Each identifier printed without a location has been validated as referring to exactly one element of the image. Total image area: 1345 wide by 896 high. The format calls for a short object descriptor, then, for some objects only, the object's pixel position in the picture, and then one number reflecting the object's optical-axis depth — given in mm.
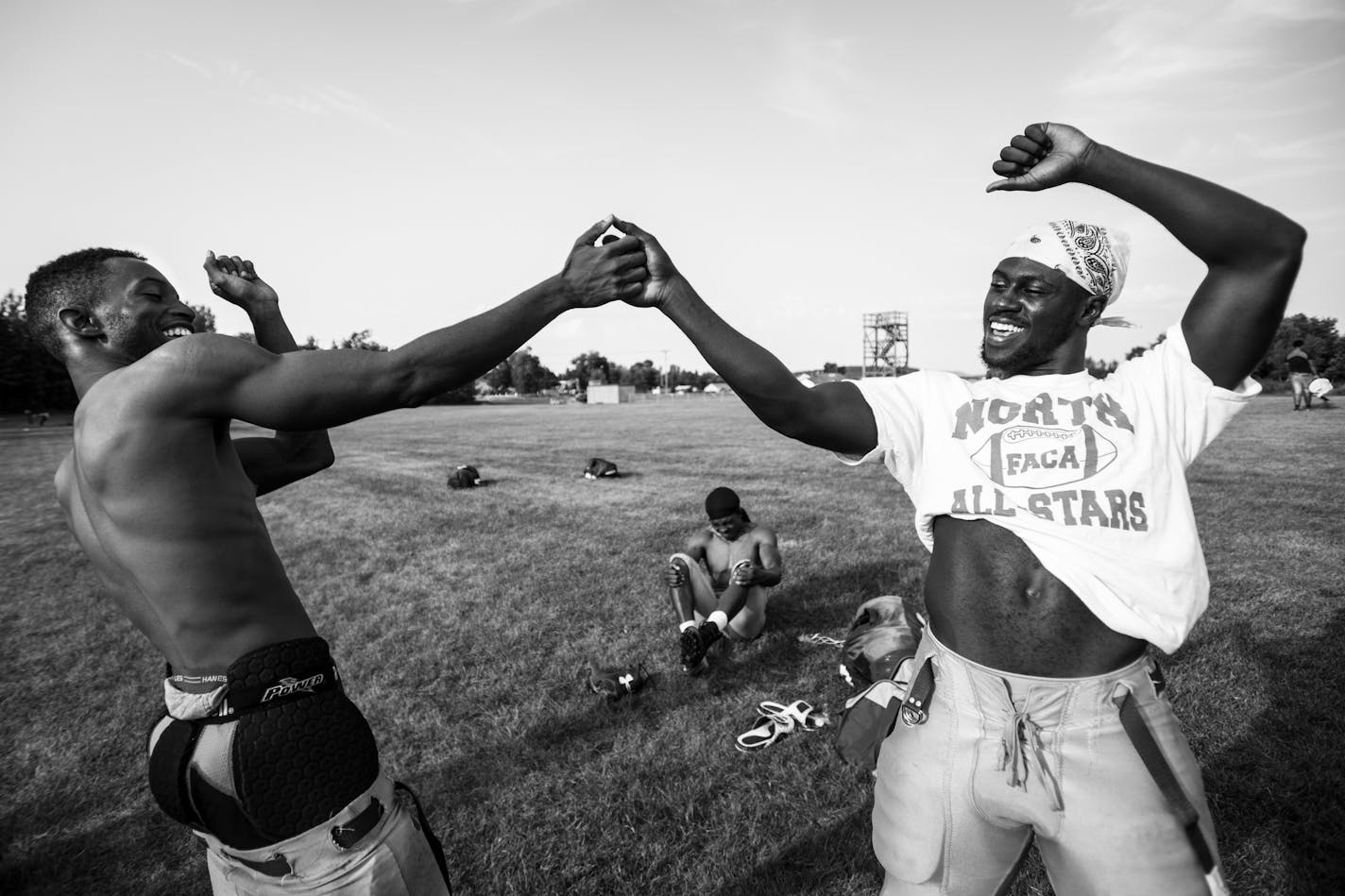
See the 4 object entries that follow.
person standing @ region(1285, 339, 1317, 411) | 23812
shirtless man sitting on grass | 5848
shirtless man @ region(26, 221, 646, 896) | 2076
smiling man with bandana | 2100
